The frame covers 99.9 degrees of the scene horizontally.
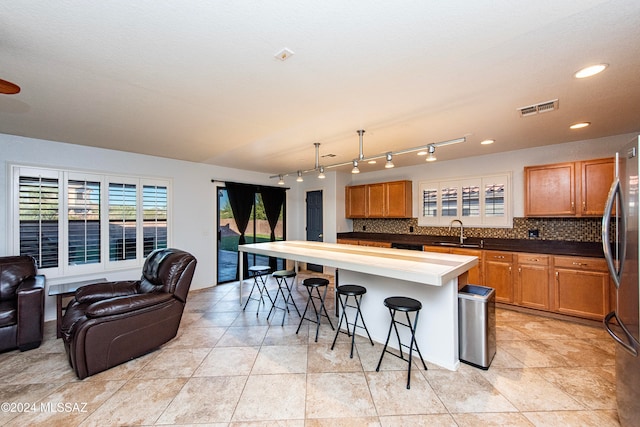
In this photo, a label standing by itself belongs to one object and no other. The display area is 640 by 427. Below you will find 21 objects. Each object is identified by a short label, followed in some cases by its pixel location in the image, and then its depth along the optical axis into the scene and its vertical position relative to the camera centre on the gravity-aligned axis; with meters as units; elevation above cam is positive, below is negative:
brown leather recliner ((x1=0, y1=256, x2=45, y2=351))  2.73 -0.96
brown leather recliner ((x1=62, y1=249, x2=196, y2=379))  2.33 -0.93
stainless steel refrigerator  1.53 -0.41
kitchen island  2.32 -0.73
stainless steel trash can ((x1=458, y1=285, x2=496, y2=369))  2.40 -1.03
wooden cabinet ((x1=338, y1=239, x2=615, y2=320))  3.27 -0.90
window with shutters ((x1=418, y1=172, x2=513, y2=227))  4.46 +0.24
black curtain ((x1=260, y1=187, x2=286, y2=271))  6.24 +0.27
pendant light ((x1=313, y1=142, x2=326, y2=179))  3.80 +0.97
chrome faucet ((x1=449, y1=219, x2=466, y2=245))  4.63 -0.25
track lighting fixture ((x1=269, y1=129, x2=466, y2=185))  2.81 +0.72
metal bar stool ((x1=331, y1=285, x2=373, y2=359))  2.70 -0.78
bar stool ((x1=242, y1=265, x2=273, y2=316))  4.00 -0.81
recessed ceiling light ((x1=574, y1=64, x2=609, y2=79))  1.90 +1.04
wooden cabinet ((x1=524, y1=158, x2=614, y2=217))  3.43 +0.36
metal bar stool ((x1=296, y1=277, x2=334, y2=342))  3.18 -0.80
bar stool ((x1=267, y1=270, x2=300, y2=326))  3.66 -1.33
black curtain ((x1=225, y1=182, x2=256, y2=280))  5.66 +0.30
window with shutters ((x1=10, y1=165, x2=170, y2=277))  3.58 -0.01
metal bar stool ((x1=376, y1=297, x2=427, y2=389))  2.24 -0.77
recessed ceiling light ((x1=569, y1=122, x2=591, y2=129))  3.06 +1.03
